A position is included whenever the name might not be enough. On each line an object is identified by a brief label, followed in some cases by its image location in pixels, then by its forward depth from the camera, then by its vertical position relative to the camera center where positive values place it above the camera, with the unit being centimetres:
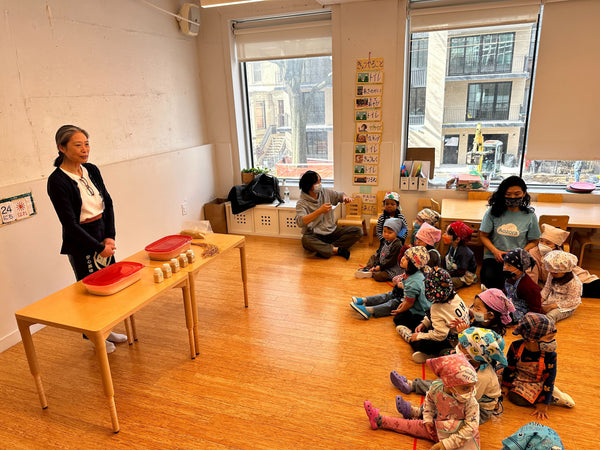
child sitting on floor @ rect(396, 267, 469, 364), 286 -142
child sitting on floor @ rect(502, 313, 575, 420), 242 -158
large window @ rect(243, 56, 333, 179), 588 -9
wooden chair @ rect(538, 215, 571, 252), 404 -114
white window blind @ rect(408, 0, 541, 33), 461 +98
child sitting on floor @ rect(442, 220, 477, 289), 412 -150
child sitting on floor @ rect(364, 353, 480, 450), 207 -156
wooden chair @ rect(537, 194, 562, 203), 487 -111
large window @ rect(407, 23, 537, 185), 494 +5
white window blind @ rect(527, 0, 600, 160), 447 +15
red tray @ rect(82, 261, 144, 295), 263 -103
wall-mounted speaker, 541 +120
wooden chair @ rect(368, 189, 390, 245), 529 -140
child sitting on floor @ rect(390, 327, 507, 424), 229 -146
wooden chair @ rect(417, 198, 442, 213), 508 -121
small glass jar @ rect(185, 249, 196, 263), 312 -103
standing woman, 288 -63
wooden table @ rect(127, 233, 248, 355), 305 -108
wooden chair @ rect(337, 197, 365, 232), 547 -143
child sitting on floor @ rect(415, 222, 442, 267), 379 -118
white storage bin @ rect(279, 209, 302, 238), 583 -156
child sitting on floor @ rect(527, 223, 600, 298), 375 -145
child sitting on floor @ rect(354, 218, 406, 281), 425 -151
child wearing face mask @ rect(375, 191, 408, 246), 460 -117
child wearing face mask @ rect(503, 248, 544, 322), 317 -139
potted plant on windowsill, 610 -88
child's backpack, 593 -115
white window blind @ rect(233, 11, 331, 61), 552 +96
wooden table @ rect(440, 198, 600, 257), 417 -117
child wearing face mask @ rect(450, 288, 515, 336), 276 -135
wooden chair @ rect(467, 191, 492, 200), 512 -110
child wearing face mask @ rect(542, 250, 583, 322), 340 -158
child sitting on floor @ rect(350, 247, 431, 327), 335 -163
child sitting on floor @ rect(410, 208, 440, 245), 445 -117
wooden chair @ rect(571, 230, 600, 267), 435 -145
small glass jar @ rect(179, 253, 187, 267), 307 -105
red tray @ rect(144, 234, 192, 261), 315 -100
